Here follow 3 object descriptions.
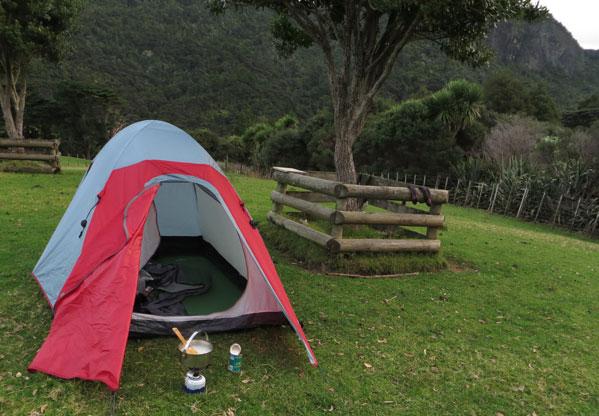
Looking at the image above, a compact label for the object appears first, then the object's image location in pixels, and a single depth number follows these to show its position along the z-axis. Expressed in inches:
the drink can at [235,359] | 135.1
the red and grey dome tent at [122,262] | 127.5
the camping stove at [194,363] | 123.4
